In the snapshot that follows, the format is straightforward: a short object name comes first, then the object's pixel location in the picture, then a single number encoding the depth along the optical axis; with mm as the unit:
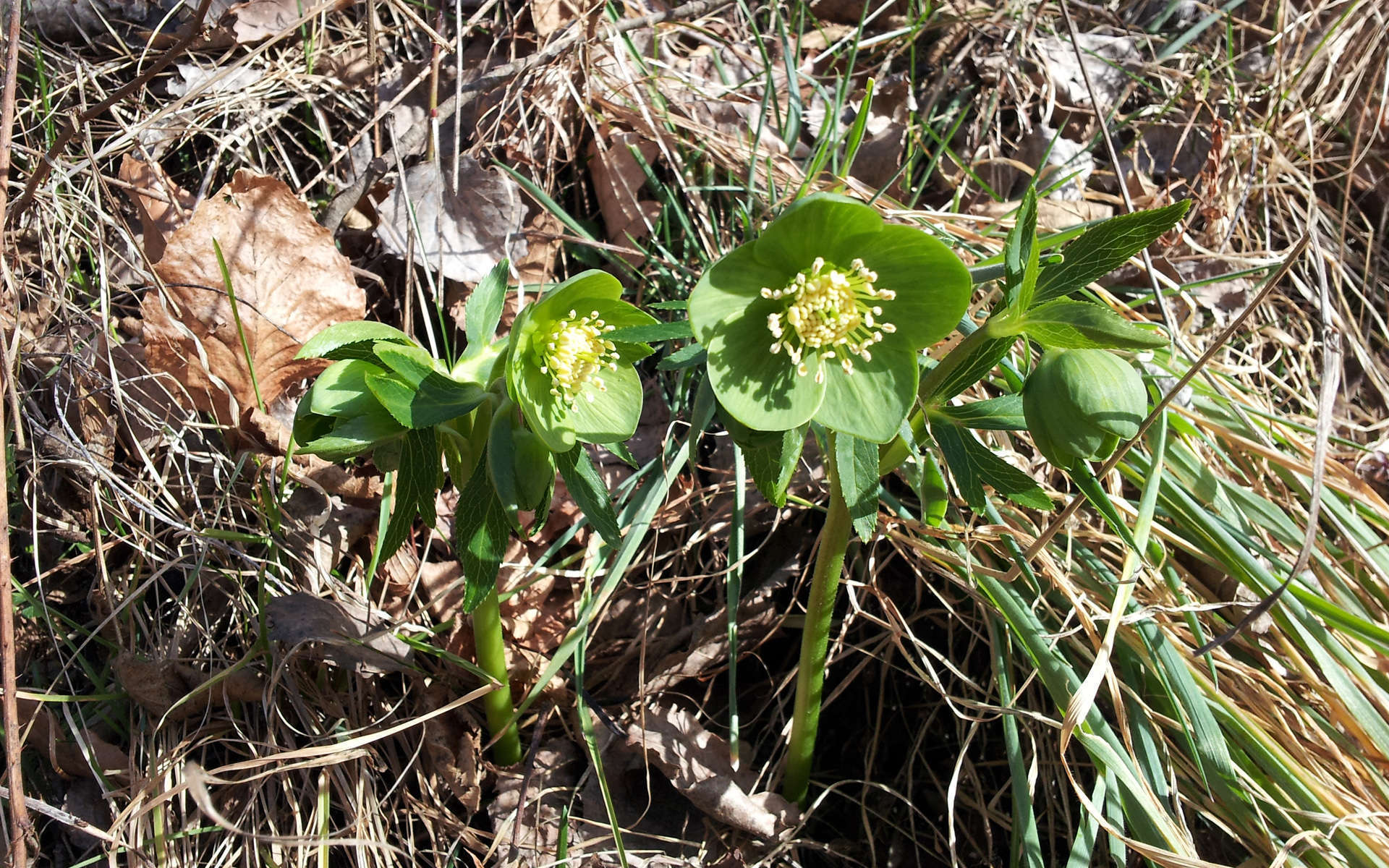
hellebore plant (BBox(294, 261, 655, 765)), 421
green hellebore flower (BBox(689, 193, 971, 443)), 404
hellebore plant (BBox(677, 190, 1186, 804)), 400
